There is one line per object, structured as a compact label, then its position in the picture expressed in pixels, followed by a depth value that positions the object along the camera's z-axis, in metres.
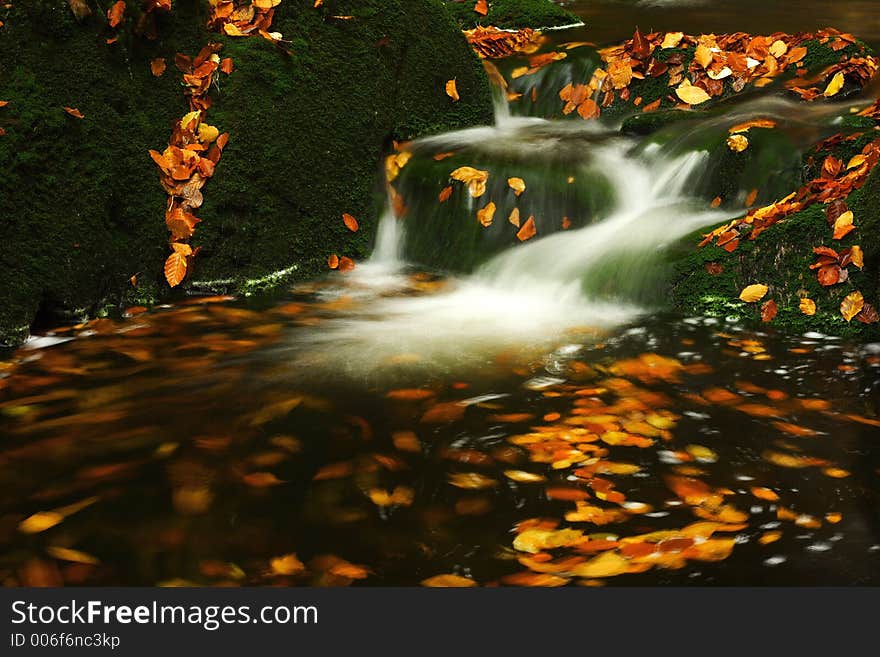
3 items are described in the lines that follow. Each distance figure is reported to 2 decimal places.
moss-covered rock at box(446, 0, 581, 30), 10.24
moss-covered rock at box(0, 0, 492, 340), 4.79
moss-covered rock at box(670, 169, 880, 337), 4.50
